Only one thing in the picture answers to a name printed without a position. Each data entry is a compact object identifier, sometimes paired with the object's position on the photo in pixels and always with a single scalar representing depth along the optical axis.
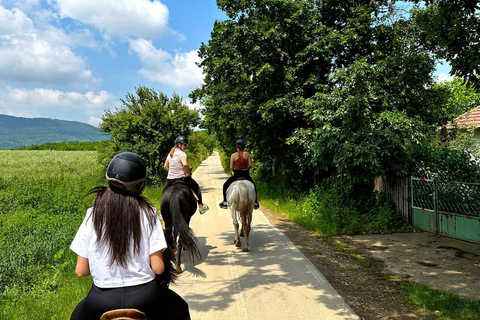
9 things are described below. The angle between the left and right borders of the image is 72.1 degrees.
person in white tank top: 7.58
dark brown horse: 6.38
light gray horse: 7.81
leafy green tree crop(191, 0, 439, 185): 10.20
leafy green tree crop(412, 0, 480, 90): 6.46
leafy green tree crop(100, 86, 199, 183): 17.50
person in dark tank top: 8.55
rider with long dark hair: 2.30
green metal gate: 8.32
